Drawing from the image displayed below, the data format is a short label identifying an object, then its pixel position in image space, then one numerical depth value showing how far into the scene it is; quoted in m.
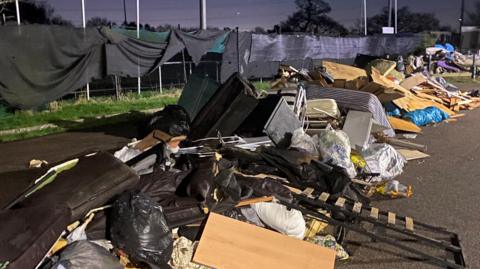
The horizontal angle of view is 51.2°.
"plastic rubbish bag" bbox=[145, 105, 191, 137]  7.88
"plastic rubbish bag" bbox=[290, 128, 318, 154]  6.47
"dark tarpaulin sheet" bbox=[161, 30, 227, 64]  13.41
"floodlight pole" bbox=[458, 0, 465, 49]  39.27
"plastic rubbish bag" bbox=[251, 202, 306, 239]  4.48
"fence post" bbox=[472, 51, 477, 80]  24.16
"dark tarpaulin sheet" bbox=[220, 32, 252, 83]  15.04
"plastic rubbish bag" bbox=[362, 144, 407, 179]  6.73
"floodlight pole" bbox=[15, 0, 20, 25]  10.65
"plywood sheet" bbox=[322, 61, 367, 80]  11.94
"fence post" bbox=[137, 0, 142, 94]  12.81
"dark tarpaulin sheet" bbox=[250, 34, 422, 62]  16.78
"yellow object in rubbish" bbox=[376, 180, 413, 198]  6.07
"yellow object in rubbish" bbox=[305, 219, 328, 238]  4.70
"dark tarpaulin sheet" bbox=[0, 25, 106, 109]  9.78
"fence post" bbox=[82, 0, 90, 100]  12.25
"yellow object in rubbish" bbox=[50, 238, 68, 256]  3.57
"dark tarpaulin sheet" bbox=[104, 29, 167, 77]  11.86
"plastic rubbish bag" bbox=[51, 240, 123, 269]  3.35
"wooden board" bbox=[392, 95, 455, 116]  11.23
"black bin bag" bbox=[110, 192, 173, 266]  3.73
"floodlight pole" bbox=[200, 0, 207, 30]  16.62
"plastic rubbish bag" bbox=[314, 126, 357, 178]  6.24
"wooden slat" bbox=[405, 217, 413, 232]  4.70
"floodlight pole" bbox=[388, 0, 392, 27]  37.68
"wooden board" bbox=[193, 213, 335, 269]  3.99
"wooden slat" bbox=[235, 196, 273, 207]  4.63
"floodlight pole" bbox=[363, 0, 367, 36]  34.29
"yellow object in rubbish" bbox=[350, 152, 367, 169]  6.57
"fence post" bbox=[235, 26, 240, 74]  15.25
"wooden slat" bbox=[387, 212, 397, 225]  4.76
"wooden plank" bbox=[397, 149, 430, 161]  7.99
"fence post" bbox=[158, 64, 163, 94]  13.89
